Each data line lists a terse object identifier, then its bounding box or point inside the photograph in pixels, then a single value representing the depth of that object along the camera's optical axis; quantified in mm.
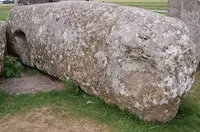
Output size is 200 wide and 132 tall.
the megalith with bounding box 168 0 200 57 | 6698
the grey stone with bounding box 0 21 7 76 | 5168
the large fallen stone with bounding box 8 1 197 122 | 3915
